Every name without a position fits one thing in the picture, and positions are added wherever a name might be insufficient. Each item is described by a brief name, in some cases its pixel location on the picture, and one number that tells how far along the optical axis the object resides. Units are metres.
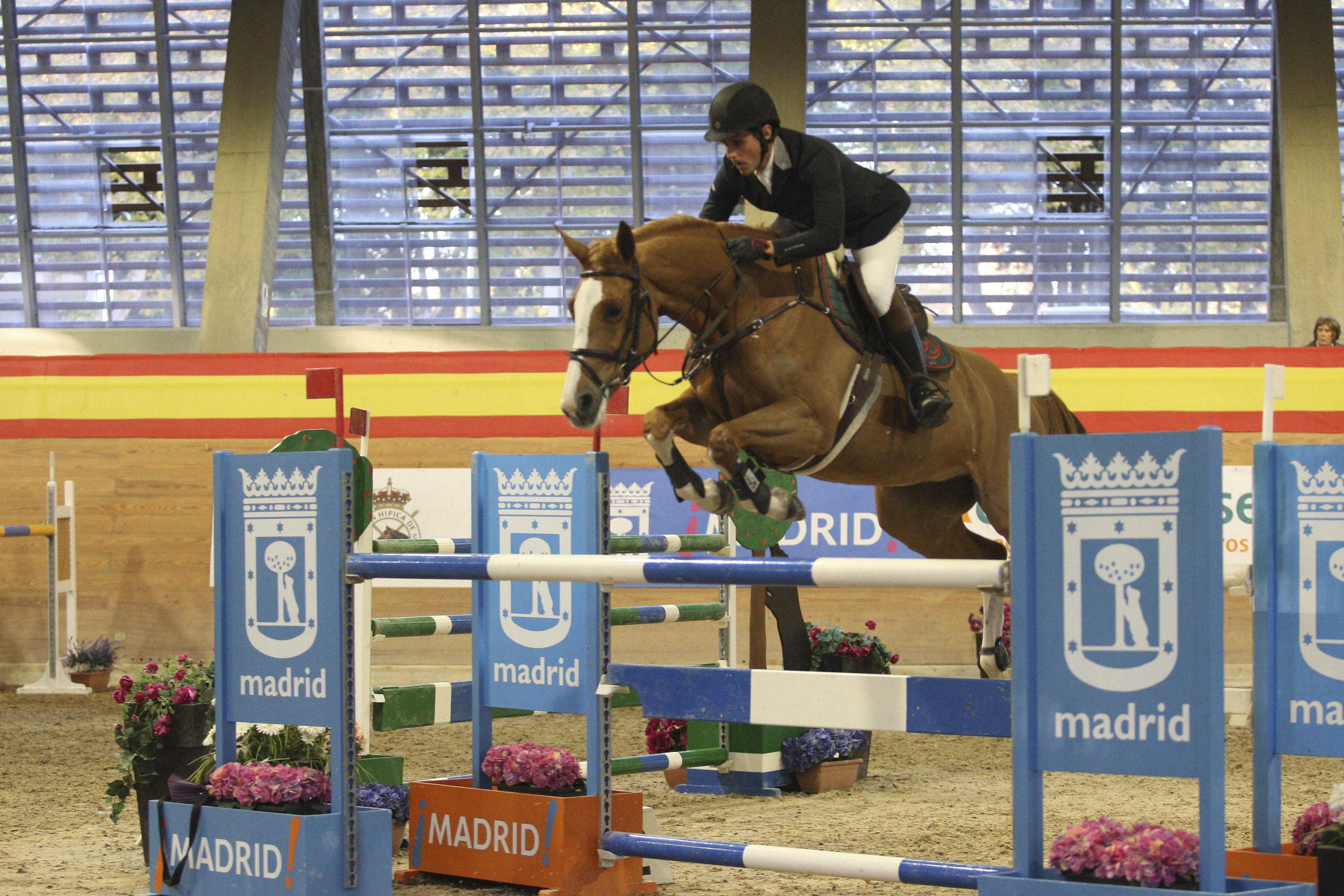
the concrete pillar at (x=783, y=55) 19.25
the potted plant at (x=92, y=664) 12.84
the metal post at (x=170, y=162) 22.11
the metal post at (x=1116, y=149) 21.27
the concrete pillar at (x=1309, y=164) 19.22
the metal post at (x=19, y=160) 22.20
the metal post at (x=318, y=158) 22.12
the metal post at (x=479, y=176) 21.92
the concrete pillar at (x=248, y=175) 19.55
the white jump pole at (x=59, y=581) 12.55
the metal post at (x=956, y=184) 21.27
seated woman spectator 13.68
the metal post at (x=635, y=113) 21.62
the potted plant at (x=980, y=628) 7.74
